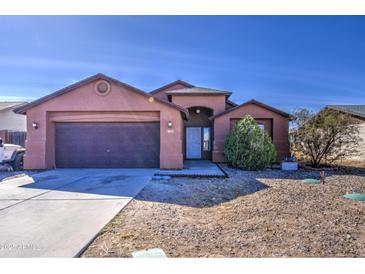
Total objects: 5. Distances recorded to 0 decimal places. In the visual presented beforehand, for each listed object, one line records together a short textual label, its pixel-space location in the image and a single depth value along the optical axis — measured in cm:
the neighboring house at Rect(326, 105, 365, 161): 1629
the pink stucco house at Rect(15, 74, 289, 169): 1207
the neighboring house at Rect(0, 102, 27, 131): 2355
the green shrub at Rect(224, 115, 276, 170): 1248
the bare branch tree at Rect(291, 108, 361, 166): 1351
